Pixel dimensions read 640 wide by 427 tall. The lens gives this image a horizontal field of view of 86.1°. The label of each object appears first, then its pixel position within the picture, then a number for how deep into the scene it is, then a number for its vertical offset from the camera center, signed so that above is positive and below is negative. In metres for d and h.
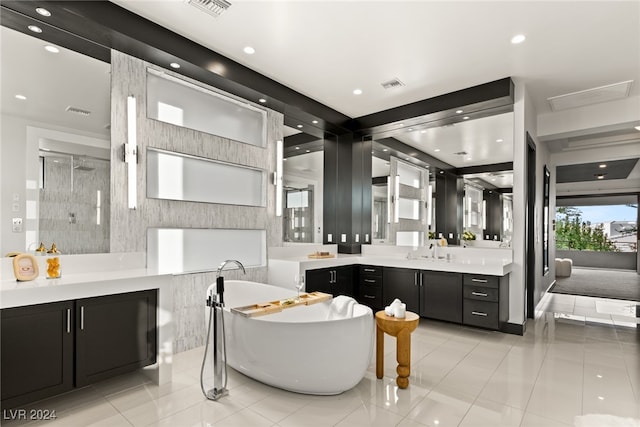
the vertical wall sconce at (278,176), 4.53 +0.56
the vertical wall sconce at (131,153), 3.14 +0.60
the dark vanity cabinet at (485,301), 3.91 -0.95
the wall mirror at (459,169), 4.52 +0.75
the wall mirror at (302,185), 4.84 +0.51
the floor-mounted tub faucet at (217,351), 2.55 -1.02
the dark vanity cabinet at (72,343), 2.09 -0.86
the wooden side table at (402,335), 2.71 -0.93
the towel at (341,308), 3.04 -0.81
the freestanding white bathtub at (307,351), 2.45 -0.98
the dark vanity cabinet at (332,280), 4.36 -0.83
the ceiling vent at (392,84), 4.15 +1.68
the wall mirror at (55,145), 2.61 +0.61
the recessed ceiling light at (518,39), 3.19 +1.70
